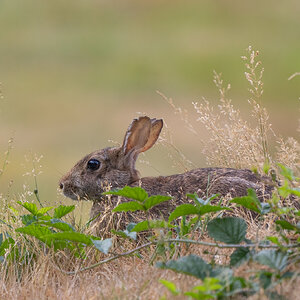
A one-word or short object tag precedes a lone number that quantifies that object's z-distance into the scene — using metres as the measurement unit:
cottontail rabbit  10.66
